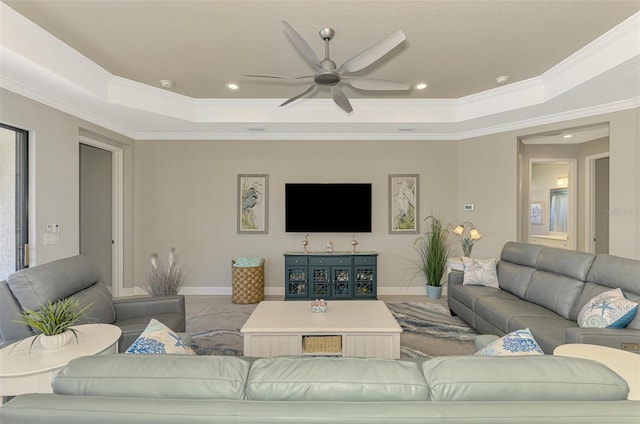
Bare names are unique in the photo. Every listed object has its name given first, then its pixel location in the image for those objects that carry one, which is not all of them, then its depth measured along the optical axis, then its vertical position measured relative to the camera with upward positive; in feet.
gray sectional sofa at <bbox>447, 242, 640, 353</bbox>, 7.22 -2.69
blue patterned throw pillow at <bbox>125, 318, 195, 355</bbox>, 4.94 -2.22
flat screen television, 16.21 +0.10
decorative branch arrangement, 12.78 -3.04
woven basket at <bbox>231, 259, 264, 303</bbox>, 14.90 -3.69
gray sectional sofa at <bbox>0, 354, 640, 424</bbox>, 3.05 -1.98
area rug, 9.87 -4.51
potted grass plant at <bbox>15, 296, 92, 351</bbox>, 5.43 -2.08
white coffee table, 8.17 -3.43
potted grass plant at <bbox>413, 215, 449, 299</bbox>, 15.81 -2.35
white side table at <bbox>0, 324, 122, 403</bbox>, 4.75 -2.51
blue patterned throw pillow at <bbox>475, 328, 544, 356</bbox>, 4.68 -2.12
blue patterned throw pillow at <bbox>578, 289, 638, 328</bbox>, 7.11 -2.43
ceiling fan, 6.93 +3.64
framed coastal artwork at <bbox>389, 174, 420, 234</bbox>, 16.55 +0.28
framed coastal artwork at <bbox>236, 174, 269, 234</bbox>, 16.52 +0.31
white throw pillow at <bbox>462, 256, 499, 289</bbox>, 12.06 -2.54
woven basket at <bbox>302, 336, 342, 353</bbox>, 8.37 -3.71
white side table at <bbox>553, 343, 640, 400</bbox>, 4.57 -2.60
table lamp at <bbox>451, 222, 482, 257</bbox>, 14.21 -1.30
